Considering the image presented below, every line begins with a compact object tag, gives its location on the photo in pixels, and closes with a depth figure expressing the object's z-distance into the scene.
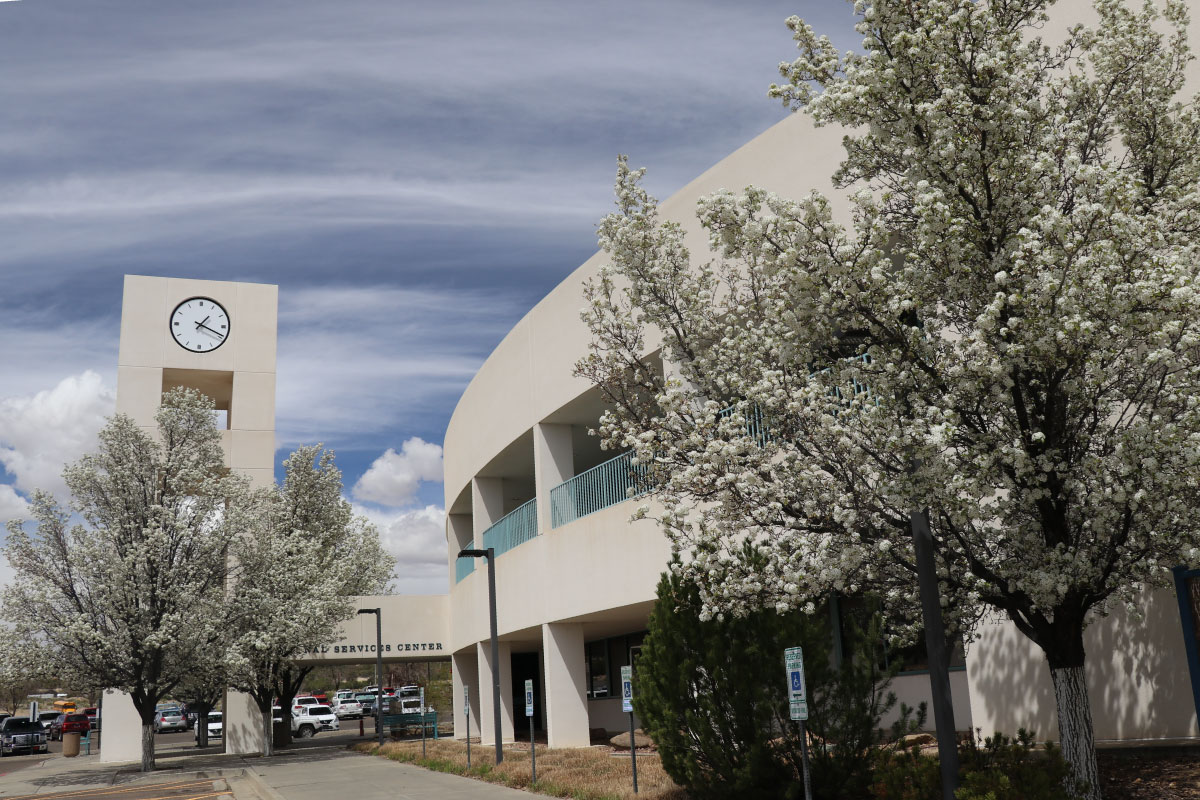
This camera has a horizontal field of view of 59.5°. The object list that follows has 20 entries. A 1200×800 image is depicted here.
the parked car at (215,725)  57.16
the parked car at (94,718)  65.72
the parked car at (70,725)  56.91
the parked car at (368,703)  64.97
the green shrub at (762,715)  10.84
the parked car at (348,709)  65.34
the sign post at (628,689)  13.50
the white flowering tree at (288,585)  30.12
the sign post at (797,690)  8.59
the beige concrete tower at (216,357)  37.75
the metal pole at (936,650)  8.05
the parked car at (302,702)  53.47
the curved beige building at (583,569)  11.52
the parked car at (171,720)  65.56
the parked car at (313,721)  52.34
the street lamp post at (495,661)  21.55
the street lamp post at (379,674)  31.59
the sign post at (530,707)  17.31
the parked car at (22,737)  46.78
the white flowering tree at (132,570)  27.62
